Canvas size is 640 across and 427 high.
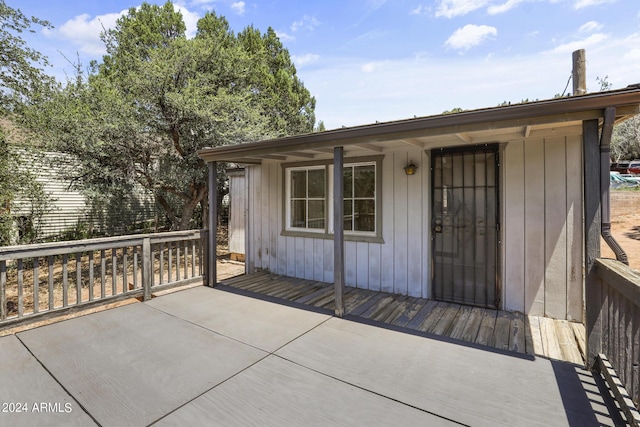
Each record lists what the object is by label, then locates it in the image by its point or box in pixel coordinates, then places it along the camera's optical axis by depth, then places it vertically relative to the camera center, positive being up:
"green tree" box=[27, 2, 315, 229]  5.96 +1.88
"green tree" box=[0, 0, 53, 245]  4.82 +2.17
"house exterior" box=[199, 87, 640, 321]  2.71 +0.05
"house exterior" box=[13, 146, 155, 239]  6.14 -0.05
